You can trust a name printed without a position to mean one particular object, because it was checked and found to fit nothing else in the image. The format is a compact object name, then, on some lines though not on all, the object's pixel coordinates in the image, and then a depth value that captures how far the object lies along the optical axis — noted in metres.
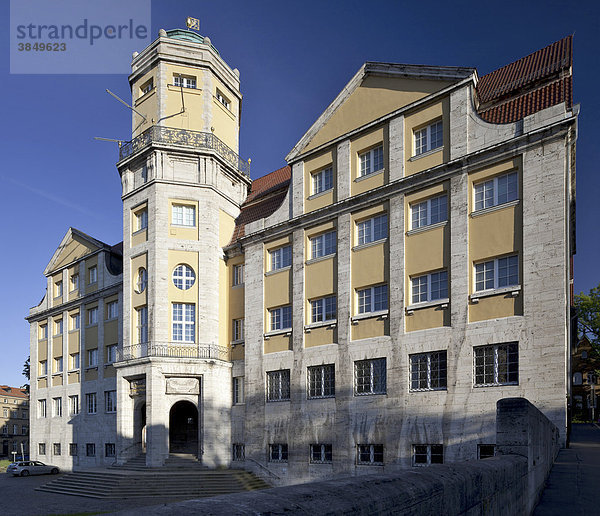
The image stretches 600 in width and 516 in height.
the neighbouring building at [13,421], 95.09
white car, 40.25
